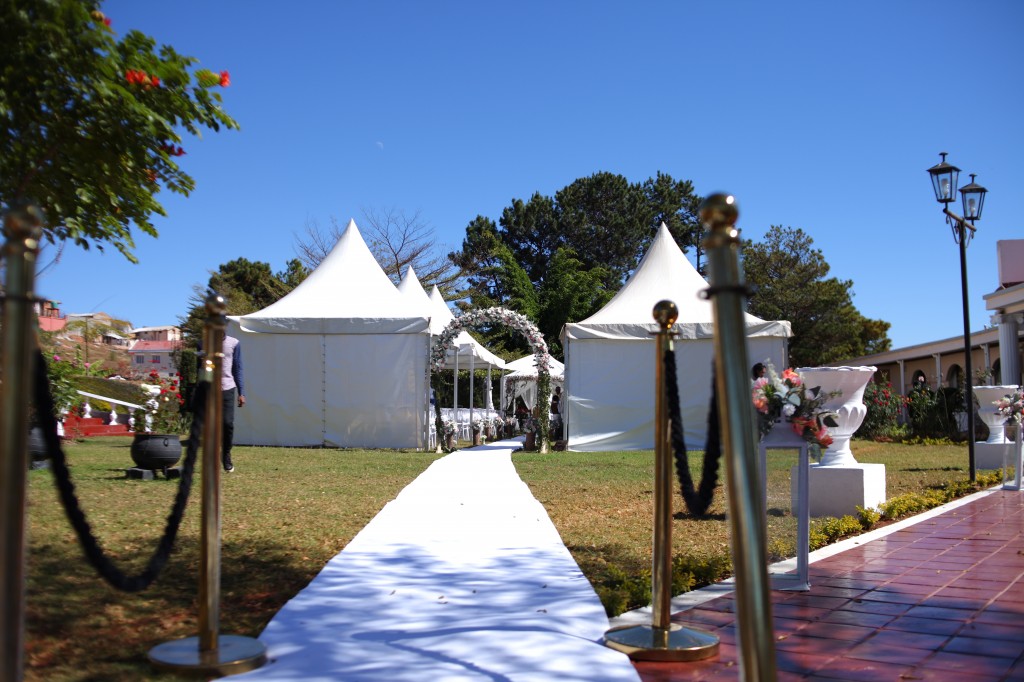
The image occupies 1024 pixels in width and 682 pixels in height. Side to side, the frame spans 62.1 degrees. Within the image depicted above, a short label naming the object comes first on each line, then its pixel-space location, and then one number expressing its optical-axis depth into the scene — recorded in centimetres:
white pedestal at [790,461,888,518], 828
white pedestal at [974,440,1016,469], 1380
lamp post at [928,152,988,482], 1248
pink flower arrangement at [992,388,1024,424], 1155
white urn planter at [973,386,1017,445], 1278
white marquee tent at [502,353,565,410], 2730
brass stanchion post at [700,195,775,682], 219
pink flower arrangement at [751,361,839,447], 550
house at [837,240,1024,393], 2295
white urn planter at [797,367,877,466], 781
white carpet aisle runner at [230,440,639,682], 362
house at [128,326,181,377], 8506
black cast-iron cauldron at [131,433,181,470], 985
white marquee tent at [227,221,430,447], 1808
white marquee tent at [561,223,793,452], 1828
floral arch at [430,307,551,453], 1839
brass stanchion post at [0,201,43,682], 221
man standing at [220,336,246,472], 984
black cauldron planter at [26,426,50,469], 976
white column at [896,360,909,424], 3717
